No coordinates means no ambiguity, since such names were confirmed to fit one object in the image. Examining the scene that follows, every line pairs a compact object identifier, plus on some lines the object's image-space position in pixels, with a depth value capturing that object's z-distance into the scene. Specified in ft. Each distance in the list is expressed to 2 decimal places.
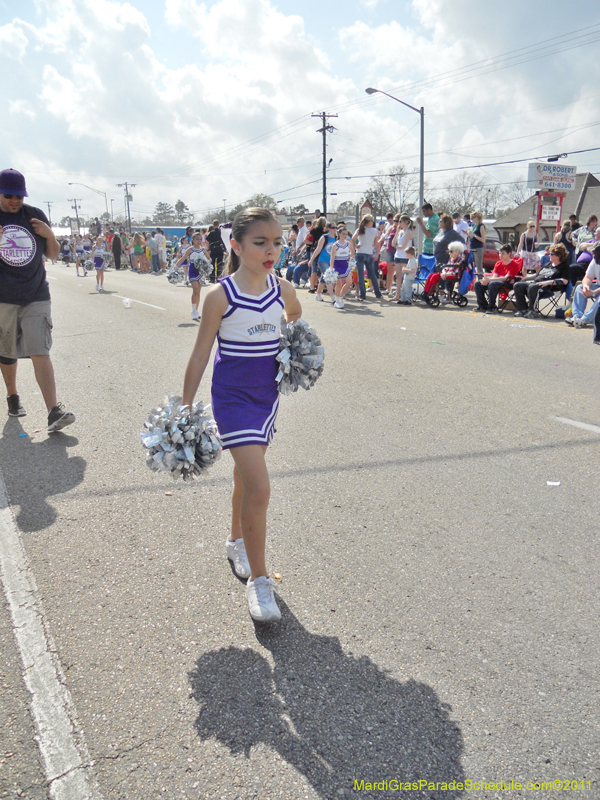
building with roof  180.79
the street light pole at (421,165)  85.10
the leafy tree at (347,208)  280.08
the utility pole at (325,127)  150.10
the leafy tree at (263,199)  249.14
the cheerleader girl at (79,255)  97.66
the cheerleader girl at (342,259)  43.78
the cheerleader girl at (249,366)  8.57
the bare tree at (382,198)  245.24
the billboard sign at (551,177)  57.62
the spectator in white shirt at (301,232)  63.36
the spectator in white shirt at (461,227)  46.34
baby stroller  47.03
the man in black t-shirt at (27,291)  15.92
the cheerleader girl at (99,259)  62.03
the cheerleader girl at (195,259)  38.32
